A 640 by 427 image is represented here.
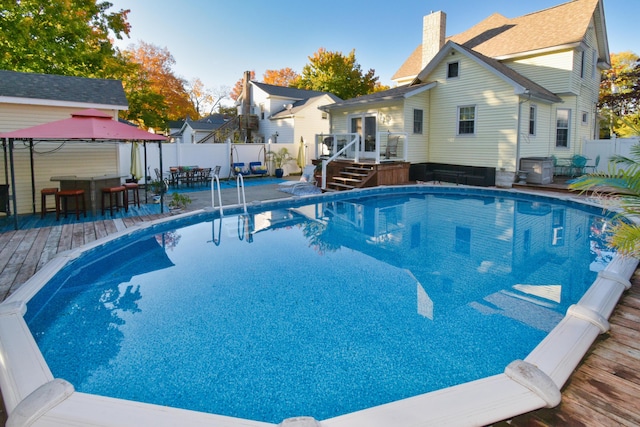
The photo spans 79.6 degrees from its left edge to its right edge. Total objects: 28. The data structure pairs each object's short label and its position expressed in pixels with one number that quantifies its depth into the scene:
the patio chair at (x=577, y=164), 15.12
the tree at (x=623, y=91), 18.36
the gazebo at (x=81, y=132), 7.54
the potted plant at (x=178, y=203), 9.95
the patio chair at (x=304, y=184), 13.82
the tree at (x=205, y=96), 43.16
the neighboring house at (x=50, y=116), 8.91
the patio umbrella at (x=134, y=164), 11.55
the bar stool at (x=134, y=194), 9.81
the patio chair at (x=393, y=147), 15.02
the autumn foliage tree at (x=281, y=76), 42.91
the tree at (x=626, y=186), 3.21
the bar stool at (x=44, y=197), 8.64
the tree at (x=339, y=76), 33.78
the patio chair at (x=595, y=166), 15.17
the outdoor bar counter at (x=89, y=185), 8.98
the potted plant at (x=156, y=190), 11.76
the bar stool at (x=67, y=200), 8.50
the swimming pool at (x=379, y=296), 2.68
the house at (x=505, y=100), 13.60
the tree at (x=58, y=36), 14.52
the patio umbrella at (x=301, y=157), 18.72
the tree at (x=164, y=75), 33.19
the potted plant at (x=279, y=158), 18.70
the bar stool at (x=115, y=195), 9.11
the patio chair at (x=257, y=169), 18.12
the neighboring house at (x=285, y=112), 24.42
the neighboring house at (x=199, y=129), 30.20
